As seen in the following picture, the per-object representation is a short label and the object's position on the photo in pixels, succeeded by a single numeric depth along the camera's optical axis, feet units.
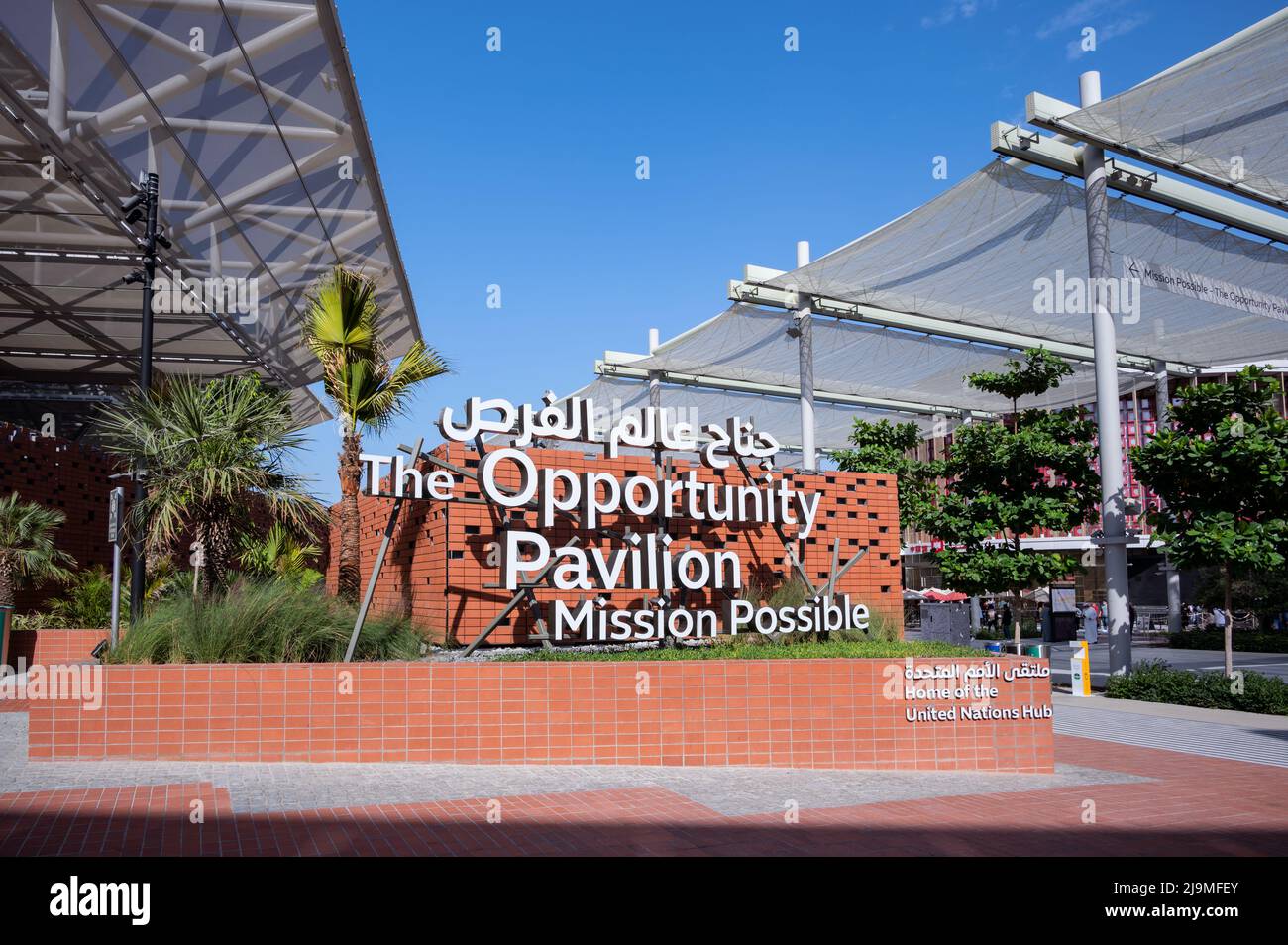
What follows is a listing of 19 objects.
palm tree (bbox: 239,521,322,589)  63.52
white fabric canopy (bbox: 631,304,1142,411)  95.91
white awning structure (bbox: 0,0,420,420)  45.85
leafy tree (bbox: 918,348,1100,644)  65.62
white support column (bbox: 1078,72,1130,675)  61.41
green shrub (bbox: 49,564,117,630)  58.13
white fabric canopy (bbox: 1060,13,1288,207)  52.03
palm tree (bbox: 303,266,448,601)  46.11
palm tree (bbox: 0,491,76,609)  54.24
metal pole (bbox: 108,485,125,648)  33.14
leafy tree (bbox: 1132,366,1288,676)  51.34
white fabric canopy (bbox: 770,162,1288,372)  69.72
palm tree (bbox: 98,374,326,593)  41.04
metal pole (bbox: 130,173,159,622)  41.24
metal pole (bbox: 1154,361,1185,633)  110.22
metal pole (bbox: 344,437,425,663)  33.09
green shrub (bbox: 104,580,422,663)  32.07
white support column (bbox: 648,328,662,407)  110.22
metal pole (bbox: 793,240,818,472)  86.74
